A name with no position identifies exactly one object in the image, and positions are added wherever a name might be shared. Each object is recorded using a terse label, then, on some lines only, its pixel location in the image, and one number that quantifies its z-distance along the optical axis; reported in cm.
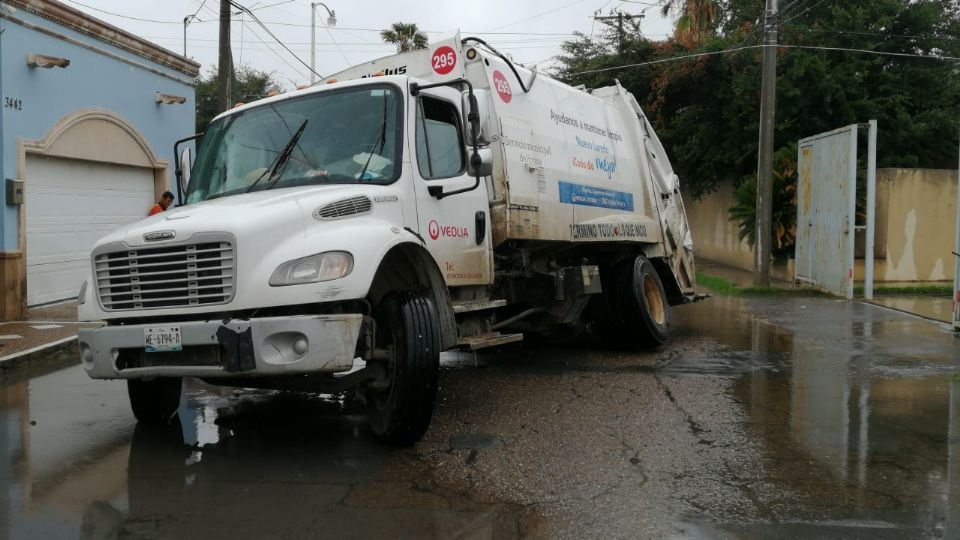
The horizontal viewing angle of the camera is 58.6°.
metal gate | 1410
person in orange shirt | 1184
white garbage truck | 511
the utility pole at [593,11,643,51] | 3137
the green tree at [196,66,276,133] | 4275
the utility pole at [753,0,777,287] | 1641
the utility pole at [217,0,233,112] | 1692
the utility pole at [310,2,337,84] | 3464
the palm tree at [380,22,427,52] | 3105
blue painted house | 1171
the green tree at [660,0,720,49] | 2145
